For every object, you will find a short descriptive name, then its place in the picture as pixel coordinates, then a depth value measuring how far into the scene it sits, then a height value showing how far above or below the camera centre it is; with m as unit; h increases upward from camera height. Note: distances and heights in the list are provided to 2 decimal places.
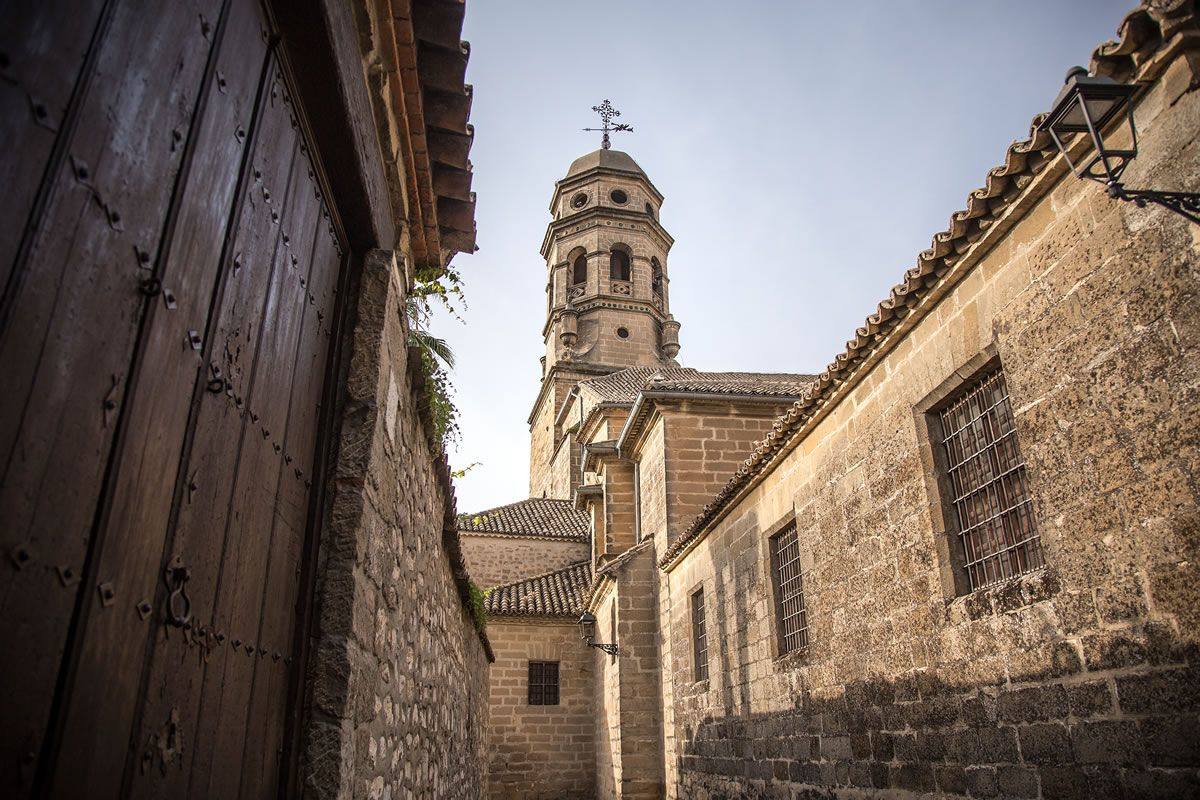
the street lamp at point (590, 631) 13.57 +1.21
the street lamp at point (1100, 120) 3.14 +2.33
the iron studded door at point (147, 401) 1.25 +0.60
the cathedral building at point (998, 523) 3.27 +1.02
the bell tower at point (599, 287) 29.38 +15.34
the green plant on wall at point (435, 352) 4.29 +1.91
